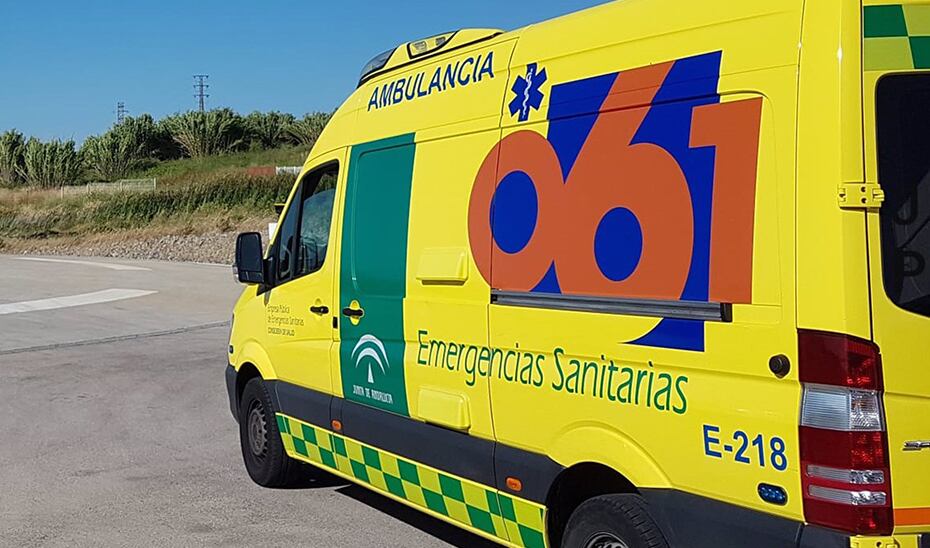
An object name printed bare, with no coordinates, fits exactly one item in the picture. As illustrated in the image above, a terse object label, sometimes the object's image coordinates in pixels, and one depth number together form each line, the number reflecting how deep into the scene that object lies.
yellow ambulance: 3.51
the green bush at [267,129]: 73.00
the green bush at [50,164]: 60.06
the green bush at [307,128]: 69.19
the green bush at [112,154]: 64.88
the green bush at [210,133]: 70.56
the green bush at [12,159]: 60.68
